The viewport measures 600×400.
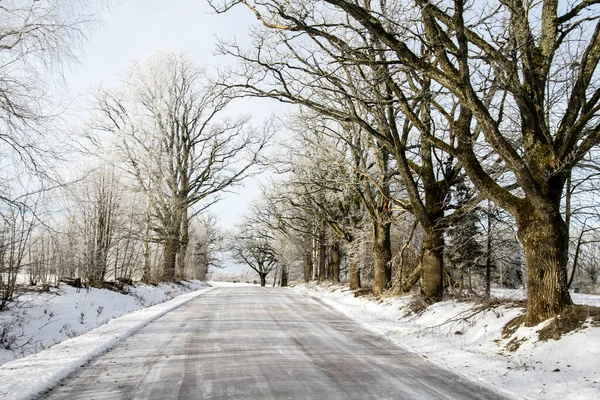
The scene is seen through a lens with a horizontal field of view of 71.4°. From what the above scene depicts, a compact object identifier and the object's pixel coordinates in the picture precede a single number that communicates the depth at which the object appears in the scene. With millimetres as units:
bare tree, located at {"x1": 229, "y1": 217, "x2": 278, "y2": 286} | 47562
